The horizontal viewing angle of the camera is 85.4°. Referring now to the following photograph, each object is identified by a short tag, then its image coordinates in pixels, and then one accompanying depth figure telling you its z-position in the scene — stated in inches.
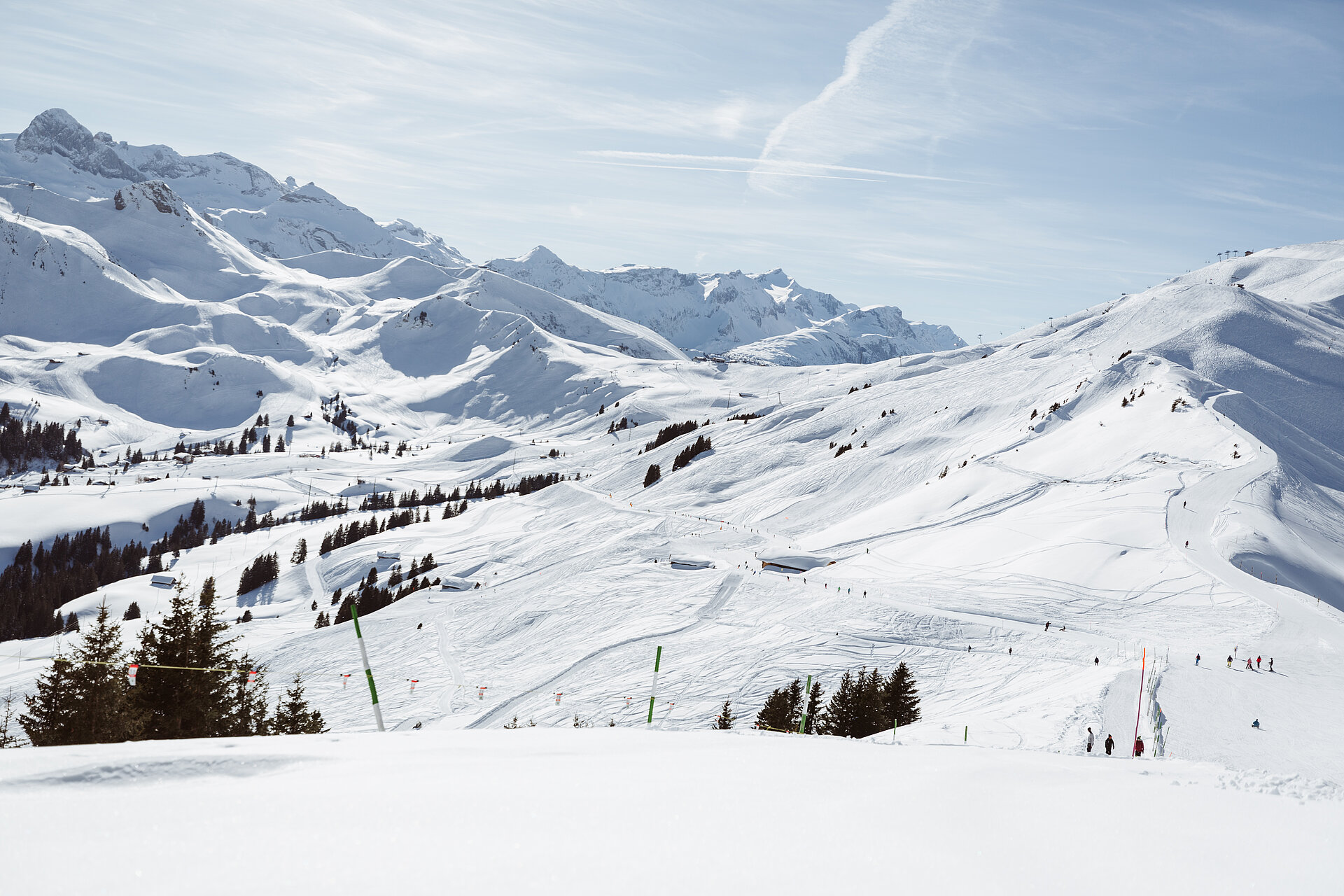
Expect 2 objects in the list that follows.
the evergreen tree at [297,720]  1627.7
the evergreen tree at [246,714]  1179.0
